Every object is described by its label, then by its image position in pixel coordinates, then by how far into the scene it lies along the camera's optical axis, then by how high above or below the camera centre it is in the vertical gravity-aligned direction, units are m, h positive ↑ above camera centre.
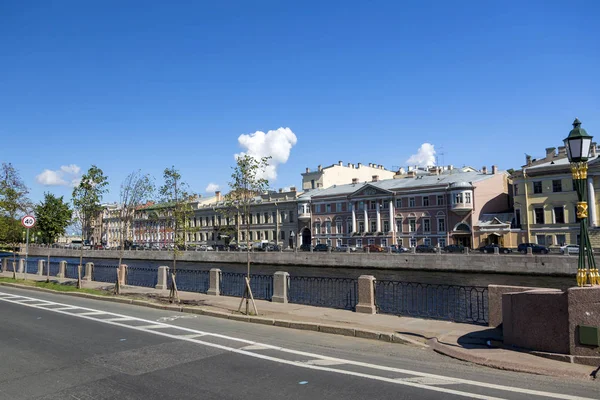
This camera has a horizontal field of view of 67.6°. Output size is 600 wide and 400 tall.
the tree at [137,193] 42.28 +4.86
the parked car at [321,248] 65.78 -1.44
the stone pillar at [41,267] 32.73 -1.59
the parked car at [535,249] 47.19 -1.79
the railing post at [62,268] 30.16 -1.57
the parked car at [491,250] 50.73 -1.86
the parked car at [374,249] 62.60 -1.71
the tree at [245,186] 14.95 +1.80
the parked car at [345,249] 61.40 -1.64
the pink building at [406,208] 66.00 +4.49
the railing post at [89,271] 27.92 -1.69
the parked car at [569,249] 45.32 -1.79
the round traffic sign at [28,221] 25.22 +1.40
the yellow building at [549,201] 55.65 +4.03
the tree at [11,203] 32.22 +3.30
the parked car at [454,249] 54.19 -1.73
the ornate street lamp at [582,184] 8.27 +0.93
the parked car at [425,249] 55.56 -1.69
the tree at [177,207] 17.88 +1.39
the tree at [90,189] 22.56 +2.79
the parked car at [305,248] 72.24 -1.51
